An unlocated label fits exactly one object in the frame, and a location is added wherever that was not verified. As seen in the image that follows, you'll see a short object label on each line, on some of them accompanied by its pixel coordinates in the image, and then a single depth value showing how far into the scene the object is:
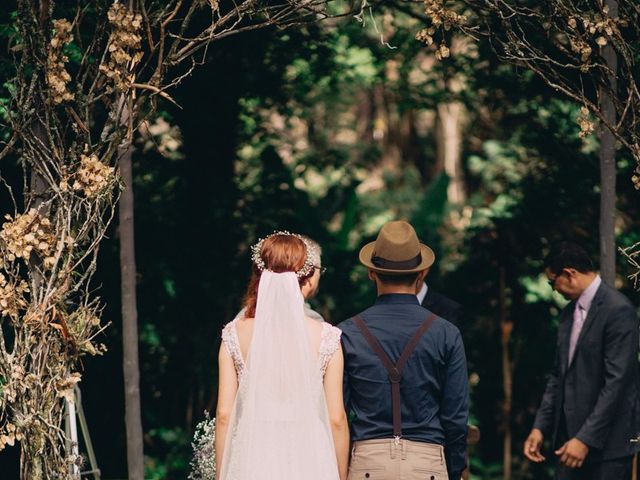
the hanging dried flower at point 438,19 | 8.50
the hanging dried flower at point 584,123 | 8.35
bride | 7.54
